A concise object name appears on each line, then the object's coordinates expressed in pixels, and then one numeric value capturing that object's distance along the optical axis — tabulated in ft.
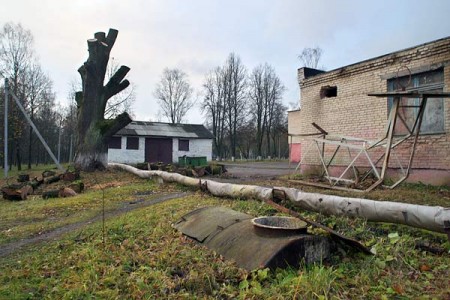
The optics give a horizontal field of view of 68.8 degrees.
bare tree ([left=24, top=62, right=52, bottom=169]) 98.84
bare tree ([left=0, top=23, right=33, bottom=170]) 86.74
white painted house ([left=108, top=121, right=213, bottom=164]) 93.20
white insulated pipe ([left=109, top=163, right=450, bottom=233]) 12.21
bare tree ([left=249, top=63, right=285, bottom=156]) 156.97
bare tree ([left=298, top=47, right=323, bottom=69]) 150.18
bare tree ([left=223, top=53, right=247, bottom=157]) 153.28
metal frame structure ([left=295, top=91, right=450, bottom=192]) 21.59
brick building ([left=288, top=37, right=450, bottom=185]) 27.43
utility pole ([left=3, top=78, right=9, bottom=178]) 49.70
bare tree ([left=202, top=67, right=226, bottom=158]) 156.15
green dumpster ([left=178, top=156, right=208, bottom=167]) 72.64
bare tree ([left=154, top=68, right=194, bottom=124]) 167.94
